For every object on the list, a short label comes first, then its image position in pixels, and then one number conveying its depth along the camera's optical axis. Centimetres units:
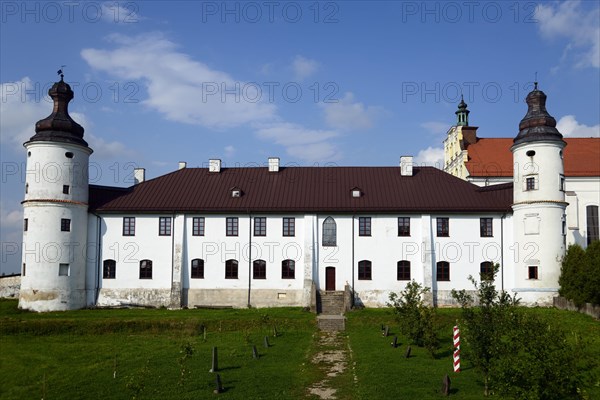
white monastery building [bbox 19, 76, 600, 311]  3550
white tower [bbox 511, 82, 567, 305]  3472
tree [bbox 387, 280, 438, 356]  2225
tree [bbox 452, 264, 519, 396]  1692
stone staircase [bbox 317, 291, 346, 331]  3102
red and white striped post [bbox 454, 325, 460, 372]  1948
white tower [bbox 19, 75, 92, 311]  3534
